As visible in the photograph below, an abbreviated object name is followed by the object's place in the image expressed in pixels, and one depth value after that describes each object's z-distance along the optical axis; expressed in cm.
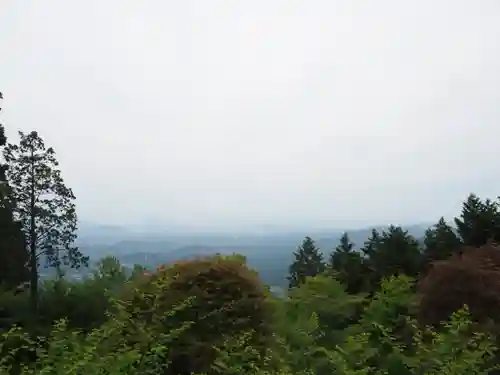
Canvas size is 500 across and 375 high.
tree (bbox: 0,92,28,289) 1407
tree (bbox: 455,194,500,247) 1362
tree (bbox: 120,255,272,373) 618
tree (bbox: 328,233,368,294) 1329
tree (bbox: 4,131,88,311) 1492
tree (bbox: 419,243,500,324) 782
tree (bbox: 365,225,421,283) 1358
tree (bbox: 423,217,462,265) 1349
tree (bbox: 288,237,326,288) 1634
